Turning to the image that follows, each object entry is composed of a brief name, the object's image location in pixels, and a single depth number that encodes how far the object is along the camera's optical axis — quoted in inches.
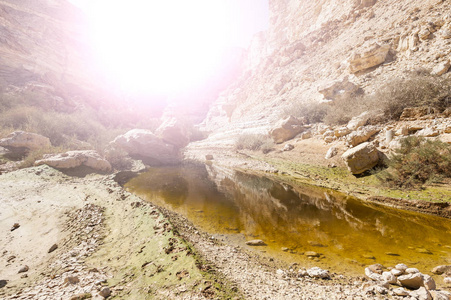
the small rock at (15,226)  243.3
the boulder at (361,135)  405.4
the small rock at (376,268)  142.6
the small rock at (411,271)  125.4
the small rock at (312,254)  184.2
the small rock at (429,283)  108.6
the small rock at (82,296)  107.0
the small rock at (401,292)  104.1
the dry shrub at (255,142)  702.5
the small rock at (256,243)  209.0
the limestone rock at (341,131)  473.3
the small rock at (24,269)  160.4
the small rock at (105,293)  110.2
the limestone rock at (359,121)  452.6
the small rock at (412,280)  111.4
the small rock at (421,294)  98.8
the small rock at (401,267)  131.1
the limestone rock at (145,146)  924.0
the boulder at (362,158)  344.5
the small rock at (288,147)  615.9
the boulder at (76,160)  493.3
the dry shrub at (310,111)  697.0
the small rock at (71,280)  125.5
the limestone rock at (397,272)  126.9
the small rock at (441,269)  140.2
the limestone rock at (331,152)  446.6
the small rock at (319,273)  139.4
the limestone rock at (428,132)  297.9
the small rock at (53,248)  192.2
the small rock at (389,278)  119.2
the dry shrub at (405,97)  345.4
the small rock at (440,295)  96.5
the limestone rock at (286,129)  688.4
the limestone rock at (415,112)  348.8
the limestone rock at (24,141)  523.5
